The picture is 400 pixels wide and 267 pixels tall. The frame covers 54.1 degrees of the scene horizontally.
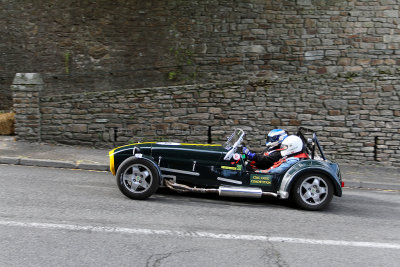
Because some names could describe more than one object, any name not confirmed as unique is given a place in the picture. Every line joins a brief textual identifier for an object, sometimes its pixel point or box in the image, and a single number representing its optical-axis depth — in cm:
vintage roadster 652
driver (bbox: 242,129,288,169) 696
